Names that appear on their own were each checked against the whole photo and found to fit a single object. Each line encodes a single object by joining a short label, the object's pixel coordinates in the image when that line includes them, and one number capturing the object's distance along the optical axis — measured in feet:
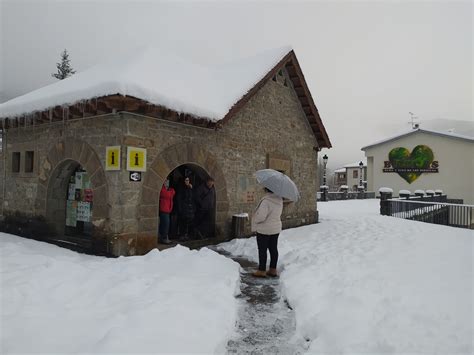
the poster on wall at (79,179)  26.81
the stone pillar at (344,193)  86.48
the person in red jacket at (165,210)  24.04
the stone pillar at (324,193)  75.77
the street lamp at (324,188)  73.18
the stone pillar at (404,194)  58.13
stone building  20.80
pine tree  114.52
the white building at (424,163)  87.86
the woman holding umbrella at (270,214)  18.51
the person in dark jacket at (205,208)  26.86
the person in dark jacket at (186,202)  26.50
